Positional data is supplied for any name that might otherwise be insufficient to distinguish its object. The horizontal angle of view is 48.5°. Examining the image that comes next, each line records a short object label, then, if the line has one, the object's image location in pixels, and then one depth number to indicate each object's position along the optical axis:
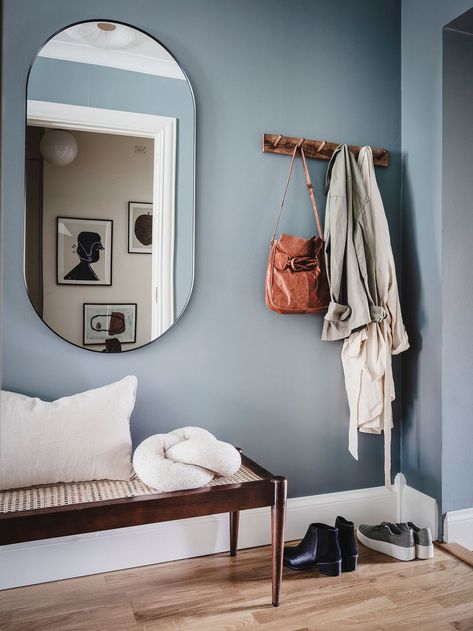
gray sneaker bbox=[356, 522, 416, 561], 2.12
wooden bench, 1.52
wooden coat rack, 2.26
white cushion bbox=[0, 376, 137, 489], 1.72
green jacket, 2.20
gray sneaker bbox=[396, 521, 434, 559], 2.12
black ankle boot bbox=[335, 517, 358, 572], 2.02
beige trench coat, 2.26
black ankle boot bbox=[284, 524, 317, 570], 2.02
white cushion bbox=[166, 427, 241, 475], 1.74
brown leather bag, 2.18
